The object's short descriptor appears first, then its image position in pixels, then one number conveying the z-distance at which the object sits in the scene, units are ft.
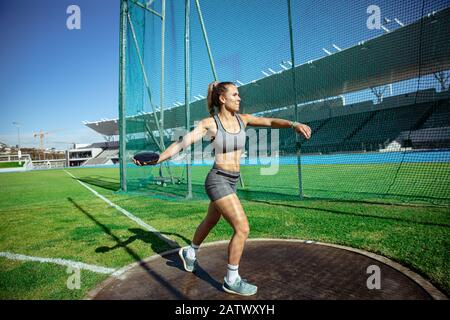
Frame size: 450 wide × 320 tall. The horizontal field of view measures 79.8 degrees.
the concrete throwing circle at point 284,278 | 8.33
